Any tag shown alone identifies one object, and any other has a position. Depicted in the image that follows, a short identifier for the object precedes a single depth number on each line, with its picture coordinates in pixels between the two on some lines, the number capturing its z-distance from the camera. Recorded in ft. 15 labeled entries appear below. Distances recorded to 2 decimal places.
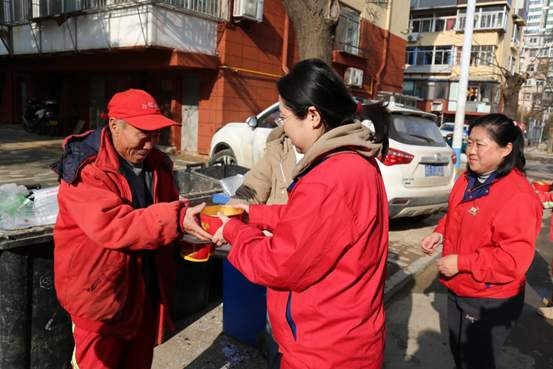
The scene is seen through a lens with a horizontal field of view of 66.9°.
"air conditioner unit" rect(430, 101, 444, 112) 110.73
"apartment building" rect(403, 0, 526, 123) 117.50
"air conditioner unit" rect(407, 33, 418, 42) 126.00
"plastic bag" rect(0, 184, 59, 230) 8.60
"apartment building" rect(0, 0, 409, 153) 37.17
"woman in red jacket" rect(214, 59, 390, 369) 4.62
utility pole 34.47
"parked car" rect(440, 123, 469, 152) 81.86
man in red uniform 5.90
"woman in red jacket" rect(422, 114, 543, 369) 6.88
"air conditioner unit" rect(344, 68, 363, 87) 57.41
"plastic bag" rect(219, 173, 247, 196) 12.70
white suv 19.49
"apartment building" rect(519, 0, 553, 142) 117.39
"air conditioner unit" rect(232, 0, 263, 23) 38.81
